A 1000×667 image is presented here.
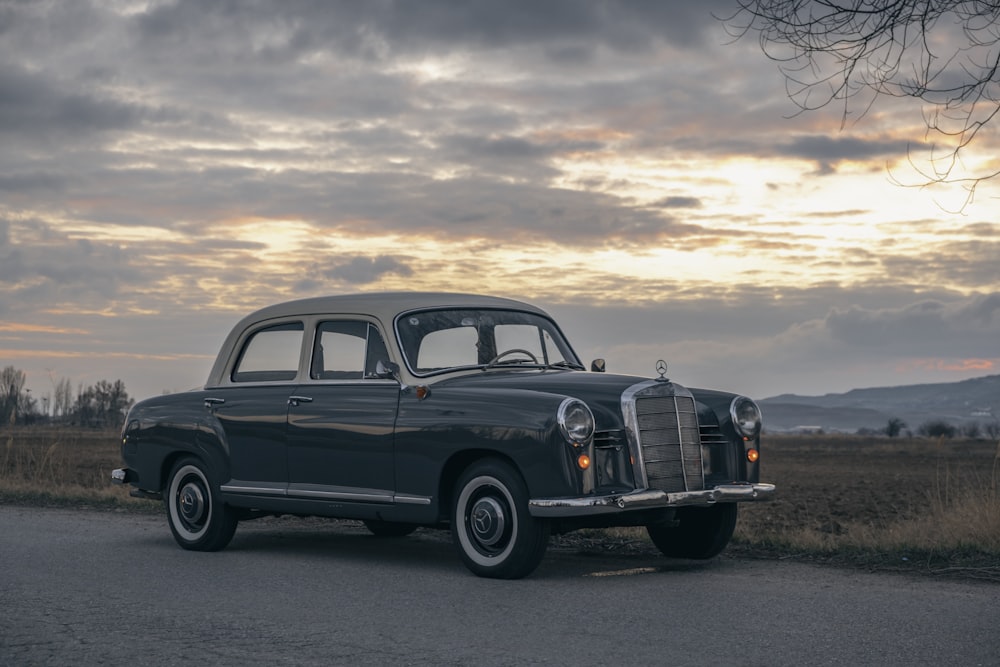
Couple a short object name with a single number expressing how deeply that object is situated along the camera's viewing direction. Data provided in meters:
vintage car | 8.50
